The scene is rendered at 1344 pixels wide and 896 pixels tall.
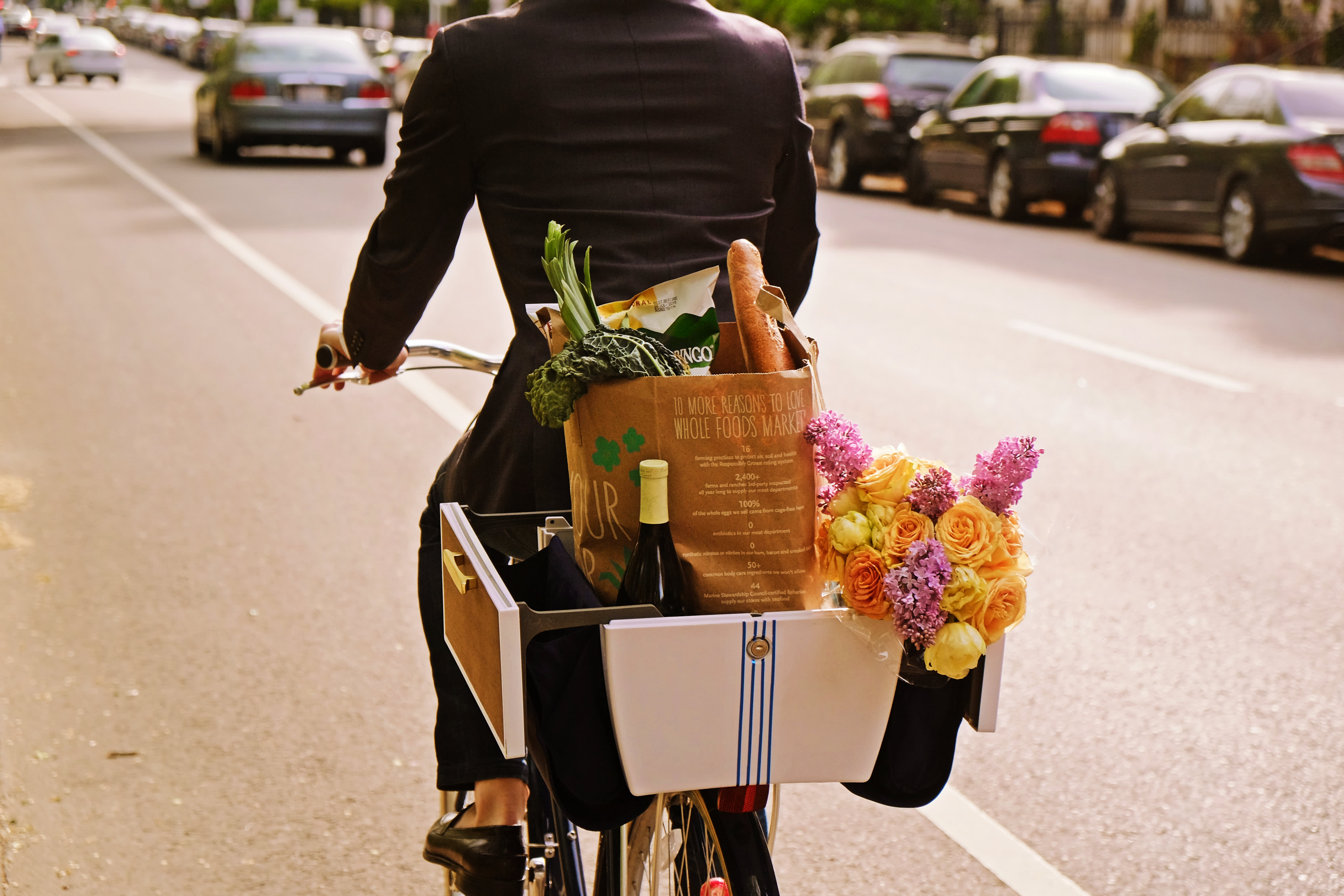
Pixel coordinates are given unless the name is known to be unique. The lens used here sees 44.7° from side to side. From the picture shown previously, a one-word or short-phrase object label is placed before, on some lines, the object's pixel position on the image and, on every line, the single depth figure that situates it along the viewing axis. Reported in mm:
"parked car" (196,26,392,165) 20531
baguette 2010
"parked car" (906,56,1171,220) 16312
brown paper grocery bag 1875
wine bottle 1896
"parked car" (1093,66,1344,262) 12734
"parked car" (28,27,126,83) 47375
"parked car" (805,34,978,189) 19750
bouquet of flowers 1837
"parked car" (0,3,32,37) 85688
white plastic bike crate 1852
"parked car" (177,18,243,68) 58422
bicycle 1878
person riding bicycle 2365
